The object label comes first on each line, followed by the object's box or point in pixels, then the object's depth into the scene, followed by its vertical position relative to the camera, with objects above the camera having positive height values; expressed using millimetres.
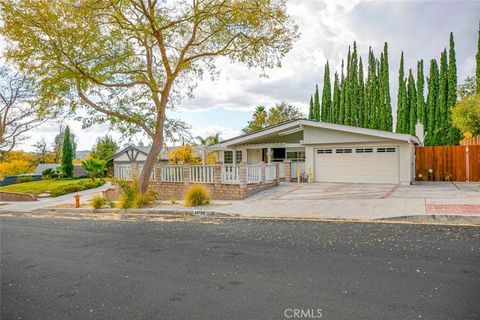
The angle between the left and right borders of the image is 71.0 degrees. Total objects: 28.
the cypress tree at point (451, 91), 29969 +6047
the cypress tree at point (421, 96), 32000 +6036
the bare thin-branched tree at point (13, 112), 27484 +4753
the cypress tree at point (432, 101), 31297 +5401
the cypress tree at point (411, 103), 32688 +5574
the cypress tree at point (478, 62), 24272 +7068
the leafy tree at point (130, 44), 12625 +4971
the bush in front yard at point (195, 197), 12555 -1240
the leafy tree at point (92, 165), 28078 +130
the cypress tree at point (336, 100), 38219 +6916
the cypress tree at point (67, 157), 34375 +1040
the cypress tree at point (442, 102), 30797 +5186
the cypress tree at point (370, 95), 35666 +6918
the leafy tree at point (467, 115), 18875 +2477
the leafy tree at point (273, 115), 41438 +5909
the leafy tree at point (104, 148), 43406 +2423
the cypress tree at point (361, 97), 36531 +6907
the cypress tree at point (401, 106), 33188 +5287
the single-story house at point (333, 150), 17594 +628
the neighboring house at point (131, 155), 38844 +1249
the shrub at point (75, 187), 22325 -1475
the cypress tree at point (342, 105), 37594 +6239
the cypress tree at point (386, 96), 34531 +6641
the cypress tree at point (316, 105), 40031 +6642
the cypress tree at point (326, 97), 38938 +7427
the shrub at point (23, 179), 32438 -1052
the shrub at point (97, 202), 13836 -1491
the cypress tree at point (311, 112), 40791 +6032
